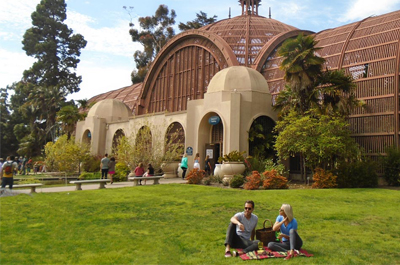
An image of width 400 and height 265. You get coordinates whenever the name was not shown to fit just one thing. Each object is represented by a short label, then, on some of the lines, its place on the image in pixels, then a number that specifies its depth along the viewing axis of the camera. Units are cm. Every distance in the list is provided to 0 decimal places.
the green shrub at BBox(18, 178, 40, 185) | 2006
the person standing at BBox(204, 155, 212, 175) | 2193
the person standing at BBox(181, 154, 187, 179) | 2165
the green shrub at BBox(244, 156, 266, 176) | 2016
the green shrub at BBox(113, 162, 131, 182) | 2216
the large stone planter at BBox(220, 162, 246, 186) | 1947
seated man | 657
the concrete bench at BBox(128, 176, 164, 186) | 1786
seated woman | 650
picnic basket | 691
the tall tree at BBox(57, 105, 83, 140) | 3634
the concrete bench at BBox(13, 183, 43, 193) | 1434
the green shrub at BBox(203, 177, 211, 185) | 1900
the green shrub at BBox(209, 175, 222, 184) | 1938
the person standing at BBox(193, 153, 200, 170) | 2015
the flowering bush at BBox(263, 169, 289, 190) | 1684
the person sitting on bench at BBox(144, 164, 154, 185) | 1958
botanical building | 2112
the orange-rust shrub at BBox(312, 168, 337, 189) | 1703
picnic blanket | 630
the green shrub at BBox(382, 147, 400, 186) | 1855
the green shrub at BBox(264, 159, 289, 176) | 1947
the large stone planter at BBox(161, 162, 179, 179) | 2423
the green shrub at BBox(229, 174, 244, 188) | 1733
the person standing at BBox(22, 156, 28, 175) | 3234
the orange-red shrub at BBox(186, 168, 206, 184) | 1897
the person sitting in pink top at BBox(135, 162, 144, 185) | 1933
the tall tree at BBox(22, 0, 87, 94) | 5688
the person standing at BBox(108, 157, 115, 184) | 1986
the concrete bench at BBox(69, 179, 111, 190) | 1607
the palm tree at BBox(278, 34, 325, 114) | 1881
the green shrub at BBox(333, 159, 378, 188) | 1725
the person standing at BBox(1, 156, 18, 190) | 1421
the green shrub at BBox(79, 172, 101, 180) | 2330
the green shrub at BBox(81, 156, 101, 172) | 3010
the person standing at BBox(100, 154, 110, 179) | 1975
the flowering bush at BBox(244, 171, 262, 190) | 1652
